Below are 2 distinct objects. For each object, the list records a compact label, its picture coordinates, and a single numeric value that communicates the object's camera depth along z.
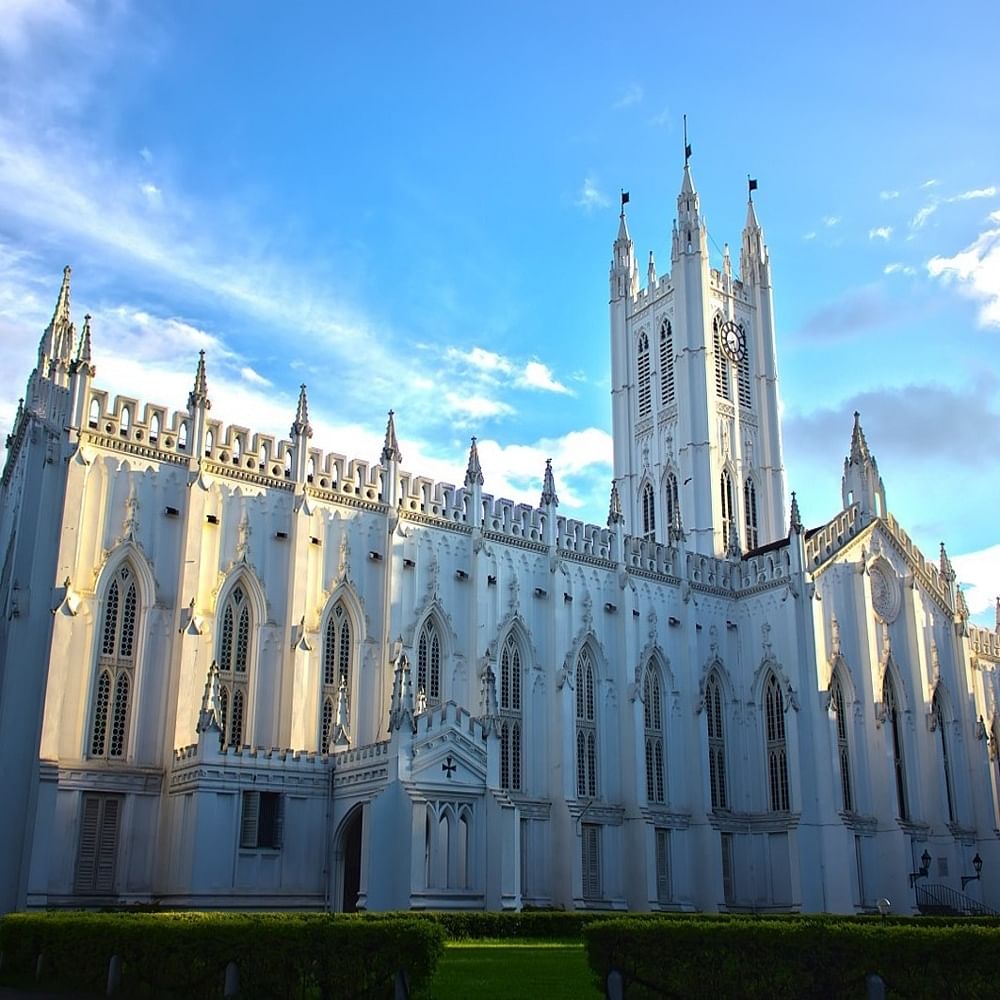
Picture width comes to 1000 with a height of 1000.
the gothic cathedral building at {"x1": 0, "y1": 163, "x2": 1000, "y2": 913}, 34.09
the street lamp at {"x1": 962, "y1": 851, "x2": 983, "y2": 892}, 53.03
